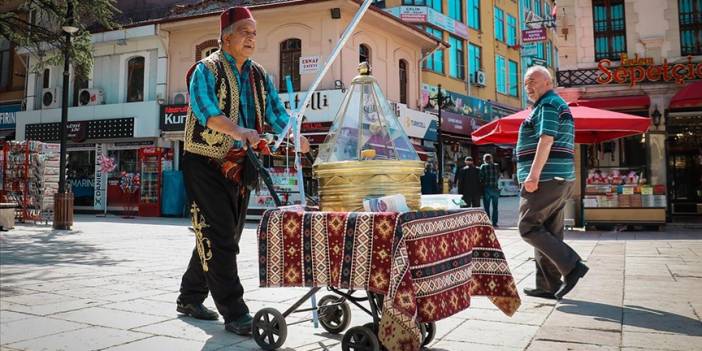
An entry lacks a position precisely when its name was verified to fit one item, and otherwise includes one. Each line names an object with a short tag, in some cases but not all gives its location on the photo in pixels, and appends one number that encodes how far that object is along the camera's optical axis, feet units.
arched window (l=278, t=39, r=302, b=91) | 58.44
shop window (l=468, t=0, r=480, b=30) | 91.40
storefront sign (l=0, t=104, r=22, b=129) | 77.51
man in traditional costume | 10.07
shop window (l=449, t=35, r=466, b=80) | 85.81
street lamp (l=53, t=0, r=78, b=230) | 38.29
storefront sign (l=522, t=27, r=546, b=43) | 68.23
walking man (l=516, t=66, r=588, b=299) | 13.41
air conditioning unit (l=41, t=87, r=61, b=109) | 70.85
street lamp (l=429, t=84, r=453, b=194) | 57.26
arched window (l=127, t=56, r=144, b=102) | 67.05
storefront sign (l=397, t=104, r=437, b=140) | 64.18
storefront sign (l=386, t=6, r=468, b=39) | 77.77
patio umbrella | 26.37
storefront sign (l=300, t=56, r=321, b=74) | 56.34
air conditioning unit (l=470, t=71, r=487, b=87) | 89.72
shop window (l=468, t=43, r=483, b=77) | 90.07
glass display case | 9.14
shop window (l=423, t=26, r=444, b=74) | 80.06
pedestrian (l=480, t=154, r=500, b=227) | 42.03
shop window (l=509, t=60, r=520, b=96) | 103.30
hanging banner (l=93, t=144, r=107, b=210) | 63.77
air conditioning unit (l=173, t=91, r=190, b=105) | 62.52
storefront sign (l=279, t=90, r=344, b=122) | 55.77
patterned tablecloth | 7.61
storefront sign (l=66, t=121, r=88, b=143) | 66.90
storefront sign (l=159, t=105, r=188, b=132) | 61.52
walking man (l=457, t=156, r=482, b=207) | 43.47
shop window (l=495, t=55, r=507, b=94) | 98.12
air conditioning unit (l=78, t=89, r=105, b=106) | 67.15
